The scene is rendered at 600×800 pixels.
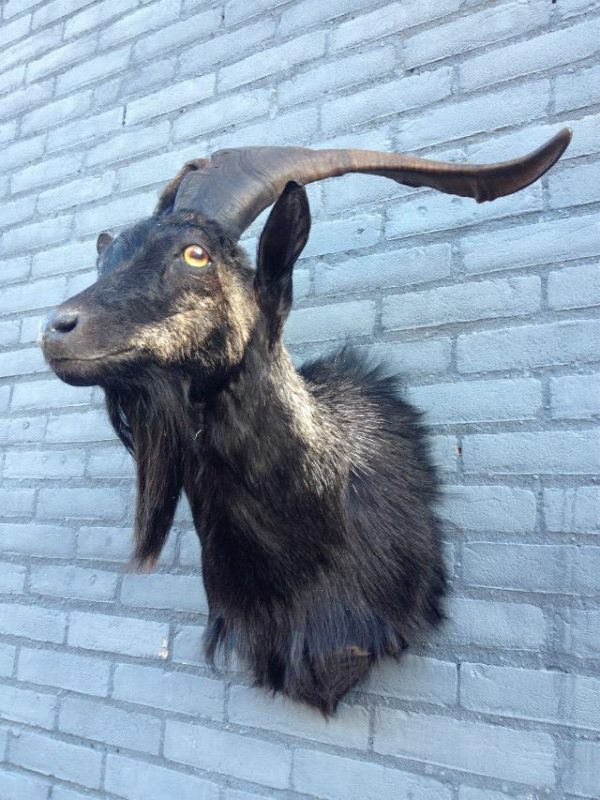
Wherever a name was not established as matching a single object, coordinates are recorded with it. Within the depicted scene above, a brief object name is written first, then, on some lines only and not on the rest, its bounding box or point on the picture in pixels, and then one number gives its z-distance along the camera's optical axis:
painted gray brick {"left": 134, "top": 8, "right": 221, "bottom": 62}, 2.47
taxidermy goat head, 1.38
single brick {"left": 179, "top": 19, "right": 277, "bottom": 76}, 2.35
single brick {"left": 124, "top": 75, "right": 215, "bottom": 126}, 2.44
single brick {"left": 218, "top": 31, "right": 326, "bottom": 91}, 2.25
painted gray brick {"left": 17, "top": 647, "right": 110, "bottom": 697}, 2.12
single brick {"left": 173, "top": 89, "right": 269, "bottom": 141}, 2.31
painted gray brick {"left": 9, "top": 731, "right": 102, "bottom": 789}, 2.06
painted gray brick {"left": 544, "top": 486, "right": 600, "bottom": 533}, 1.61
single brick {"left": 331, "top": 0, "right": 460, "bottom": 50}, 2.07
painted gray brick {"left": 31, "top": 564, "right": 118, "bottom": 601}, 2.19
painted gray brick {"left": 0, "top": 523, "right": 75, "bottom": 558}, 2.30
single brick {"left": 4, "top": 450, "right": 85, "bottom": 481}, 2.36
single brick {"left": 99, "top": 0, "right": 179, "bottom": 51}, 2.58
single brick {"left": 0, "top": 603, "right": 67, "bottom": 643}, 2.24
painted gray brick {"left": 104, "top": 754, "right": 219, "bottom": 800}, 1.88
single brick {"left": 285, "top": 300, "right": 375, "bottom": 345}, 2.01
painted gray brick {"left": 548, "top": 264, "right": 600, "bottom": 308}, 1.70
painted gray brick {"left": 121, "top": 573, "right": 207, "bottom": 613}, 2.02
